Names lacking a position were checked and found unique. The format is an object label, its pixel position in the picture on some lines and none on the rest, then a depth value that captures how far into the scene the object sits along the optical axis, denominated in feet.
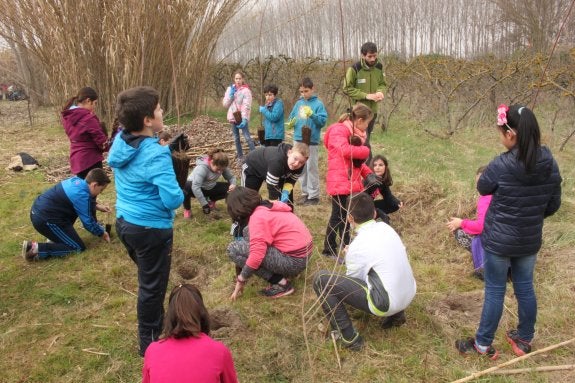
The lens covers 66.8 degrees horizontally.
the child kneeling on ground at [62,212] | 12.97
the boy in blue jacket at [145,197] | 7.72
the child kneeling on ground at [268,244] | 10.23
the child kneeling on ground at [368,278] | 8.41
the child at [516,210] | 7.22
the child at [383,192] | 14.24
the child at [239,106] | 22.29
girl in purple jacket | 14.25
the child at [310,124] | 17.66
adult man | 16.67
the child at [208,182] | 15.38
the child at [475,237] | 10.53
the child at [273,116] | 19.19
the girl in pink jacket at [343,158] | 12.23
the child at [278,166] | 12.52
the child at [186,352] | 5.83
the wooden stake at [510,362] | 7.72
